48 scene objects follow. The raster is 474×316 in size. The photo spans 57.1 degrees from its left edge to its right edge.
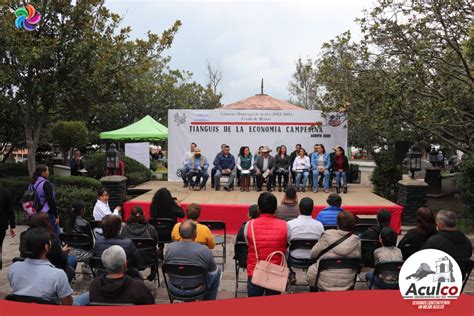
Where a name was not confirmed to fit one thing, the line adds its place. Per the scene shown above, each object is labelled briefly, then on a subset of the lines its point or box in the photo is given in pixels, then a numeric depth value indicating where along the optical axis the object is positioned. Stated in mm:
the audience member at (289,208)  6094
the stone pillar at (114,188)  10156
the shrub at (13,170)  13164
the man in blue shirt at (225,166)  11977
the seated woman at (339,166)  11711
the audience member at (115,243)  4527
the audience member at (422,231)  4961
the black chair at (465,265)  4434
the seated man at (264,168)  11859
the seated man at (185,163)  12280
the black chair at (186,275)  4141
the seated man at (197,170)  12055
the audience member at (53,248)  4430
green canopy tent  19250
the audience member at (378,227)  5246
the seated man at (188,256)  4215
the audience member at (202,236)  4948
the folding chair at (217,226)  6445
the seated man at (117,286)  3350
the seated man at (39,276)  3606
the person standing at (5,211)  6314
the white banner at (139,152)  17781
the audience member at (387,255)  4344
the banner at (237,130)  13984
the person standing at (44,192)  6645
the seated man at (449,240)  4488
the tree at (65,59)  10039
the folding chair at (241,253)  5082
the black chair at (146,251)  5160
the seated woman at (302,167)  11859
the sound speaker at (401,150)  10967
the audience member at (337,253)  4227
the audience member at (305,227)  5059
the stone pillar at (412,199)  9758
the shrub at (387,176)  12102
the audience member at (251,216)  5230
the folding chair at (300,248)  5002
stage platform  9211
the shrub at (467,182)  9711
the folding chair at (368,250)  5016
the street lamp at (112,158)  11125
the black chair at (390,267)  4281
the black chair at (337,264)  4195
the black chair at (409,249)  4863
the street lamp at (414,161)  10477
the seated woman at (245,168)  11984
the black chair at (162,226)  6371
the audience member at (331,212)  5793
